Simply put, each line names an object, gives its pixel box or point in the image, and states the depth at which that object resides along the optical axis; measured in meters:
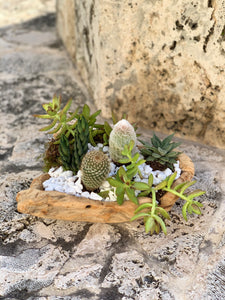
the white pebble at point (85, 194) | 0.84
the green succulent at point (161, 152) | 0.89
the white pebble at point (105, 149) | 0.94
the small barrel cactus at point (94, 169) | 0.83
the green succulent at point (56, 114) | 0.88
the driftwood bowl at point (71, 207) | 0.82
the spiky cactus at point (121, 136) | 0.86
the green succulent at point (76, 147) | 0.88
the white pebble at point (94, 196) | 0.84
